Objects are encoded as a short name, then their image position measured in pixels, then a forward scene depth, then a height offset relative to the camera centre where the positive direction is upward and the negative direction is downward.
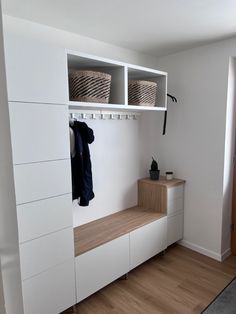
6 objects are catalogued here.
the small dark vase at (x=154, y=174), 2.91 -0.60
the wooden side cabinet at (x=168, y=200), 2.73 -0.88
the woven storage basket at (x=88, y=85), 1.90 +0.33
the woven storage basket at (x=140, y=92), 2.33 +0.33
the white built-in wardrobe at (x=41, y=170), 1.48 -0.29
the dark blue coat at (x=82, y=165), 2.06 -0.34
